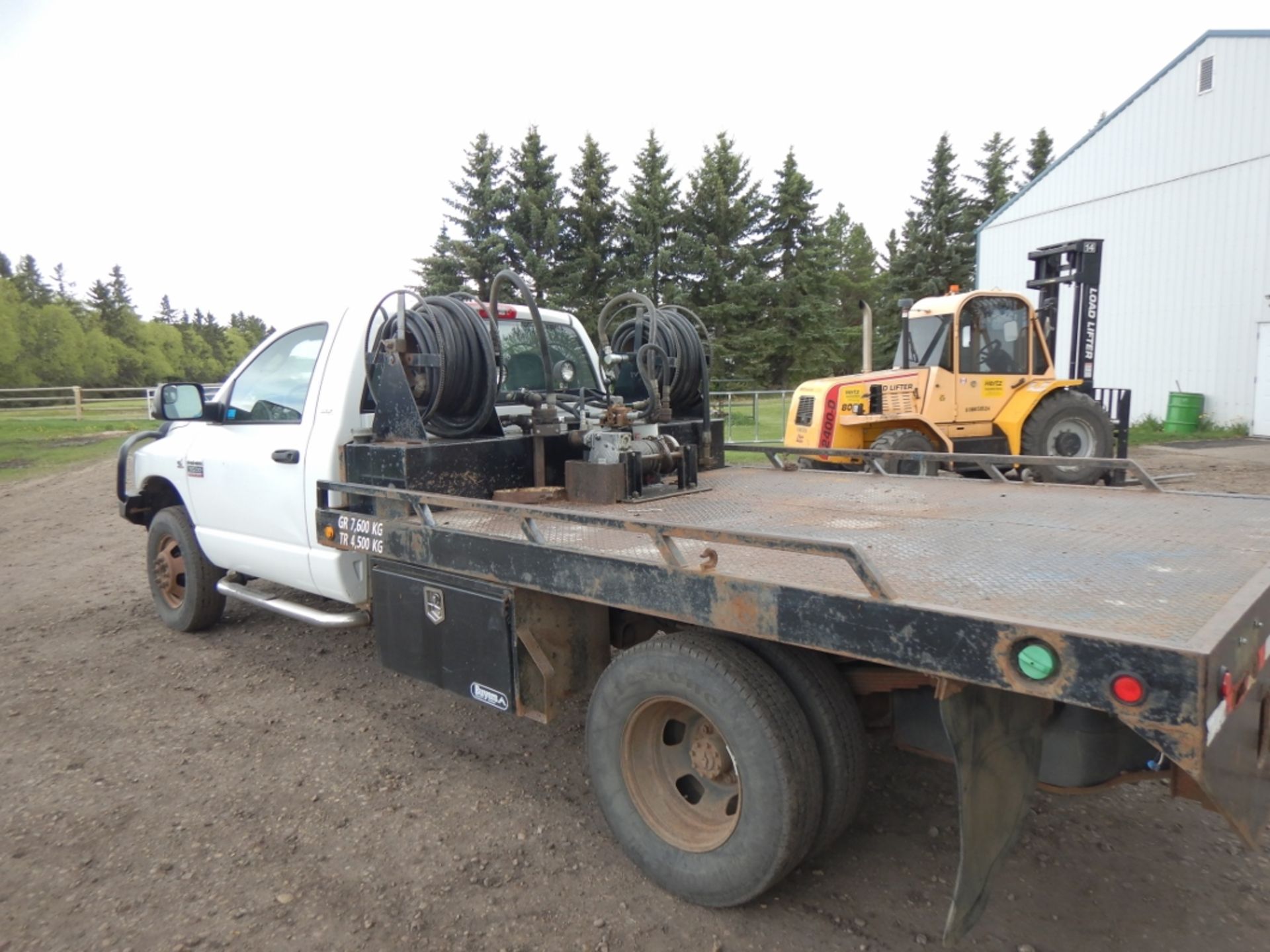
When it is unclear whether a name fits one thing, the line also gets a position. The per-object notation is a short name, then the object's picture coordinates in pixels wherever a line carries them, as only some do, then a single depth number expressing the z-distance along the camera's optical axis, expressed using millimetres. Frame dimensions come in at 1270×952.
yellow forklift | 9375
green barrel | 19125
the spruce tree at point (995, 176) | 39938
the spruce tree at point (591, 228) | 33562
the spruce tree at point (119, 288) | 91250
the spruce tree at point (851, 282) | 40469
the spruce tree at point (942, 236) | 37906
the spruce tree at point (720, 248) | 35531
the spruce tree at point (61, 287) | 87562
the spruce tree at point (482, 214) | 31547
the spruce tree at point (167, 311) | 105188
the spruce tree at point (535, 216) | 31922
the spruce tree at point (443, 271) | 31723
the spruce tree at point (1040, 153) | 44281
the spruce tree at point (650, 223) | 33969
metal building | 17969
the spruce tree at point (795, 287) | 37750
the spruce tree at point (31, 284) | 77500
